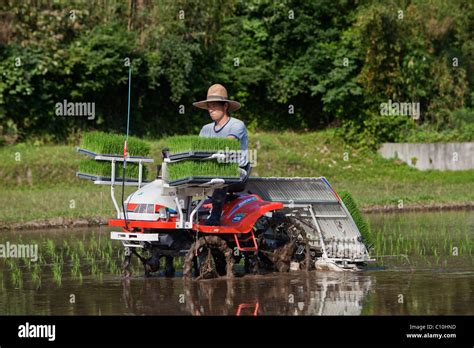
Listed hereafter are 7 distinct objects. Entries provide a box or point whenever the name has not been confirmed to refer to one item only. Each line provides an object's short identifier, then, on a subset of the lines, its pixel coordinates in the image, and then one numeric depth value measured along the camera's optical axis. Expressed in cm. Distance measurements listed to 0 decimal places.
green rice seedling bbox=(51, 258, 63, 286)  1283
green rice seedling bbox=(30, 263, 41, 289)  1268
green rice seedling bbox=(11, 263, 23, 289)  1257
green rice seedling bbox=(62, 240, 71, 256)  1621
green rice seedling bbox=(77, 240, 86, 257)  1592
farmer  1243
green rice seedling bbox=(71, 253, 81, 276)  1365
